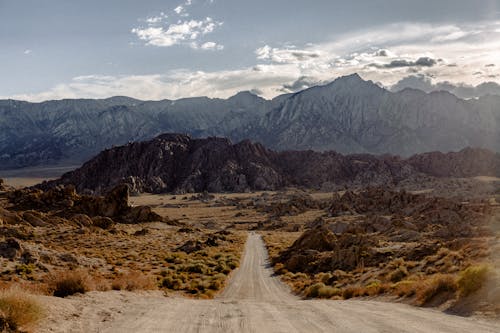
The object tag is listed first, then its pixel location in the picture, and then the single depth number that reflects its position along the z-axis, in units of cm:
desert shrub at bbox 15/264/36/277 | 2539
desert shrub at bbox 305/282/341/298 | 2438
